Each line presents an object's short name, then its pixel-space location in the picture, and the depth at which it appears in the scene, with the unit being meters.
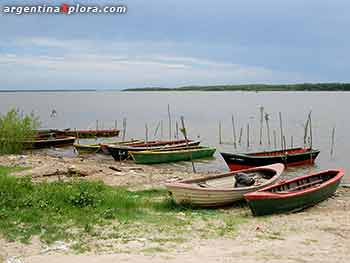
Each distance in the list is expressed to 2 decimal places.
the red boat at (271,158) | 18.62
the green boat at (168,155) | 21.72
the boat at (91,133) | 32.97
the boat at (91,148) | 24.90
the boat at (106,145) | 24.46
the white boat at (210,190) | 10.06
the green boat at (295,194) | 9.73
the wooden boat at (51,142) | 26.11
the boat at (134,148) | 22.66
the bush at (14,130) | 19.94
